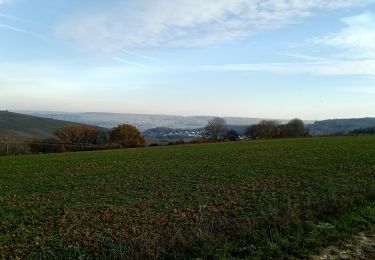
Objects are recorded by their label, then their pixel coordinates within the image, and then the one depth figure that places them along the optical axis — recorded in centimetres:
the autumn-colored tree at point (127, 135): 9169
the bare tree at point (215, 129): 11531
